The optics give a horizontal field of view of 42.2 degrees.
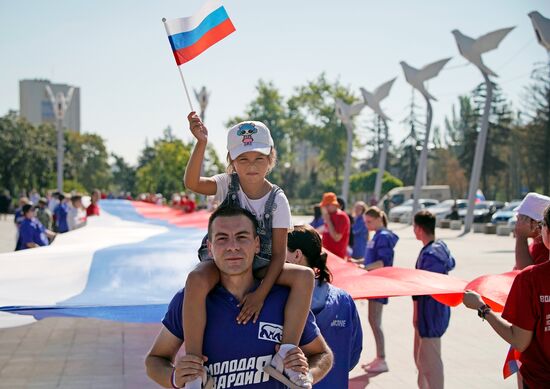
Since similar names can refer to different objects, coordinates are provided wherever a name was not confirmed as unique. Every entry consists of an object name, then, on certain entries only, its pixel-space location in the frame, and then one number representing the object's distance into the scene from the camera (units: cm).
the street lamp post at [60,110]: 3148
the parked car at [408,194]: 5328
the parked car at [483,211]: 4016
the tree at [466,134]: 7006
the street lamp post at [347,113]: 4234
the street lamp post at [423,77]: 3247
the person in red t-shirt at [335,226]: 935
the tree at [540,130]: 5719
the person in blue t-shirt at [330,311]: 372
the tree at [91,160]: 10225
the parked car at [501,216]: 3625
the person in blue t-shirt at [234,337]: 259
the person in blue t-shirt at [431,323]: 589
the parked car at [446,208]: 4149
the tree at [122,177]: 12000
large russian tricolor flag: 511
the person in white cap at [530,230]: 458
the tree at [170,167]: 6612
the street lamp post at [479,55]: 2769
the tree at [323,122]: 8556
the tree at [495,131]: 6969
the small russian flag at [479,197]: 4625
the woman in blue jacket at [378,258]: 732
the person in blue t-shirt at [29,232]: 1166
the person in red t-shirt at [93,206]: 1815
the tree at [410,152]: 8588
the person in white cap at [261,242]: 266
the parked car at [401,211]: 4408
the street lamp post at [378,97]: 3869
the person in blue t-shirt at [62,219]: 1630
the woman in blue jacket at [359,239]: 1052
